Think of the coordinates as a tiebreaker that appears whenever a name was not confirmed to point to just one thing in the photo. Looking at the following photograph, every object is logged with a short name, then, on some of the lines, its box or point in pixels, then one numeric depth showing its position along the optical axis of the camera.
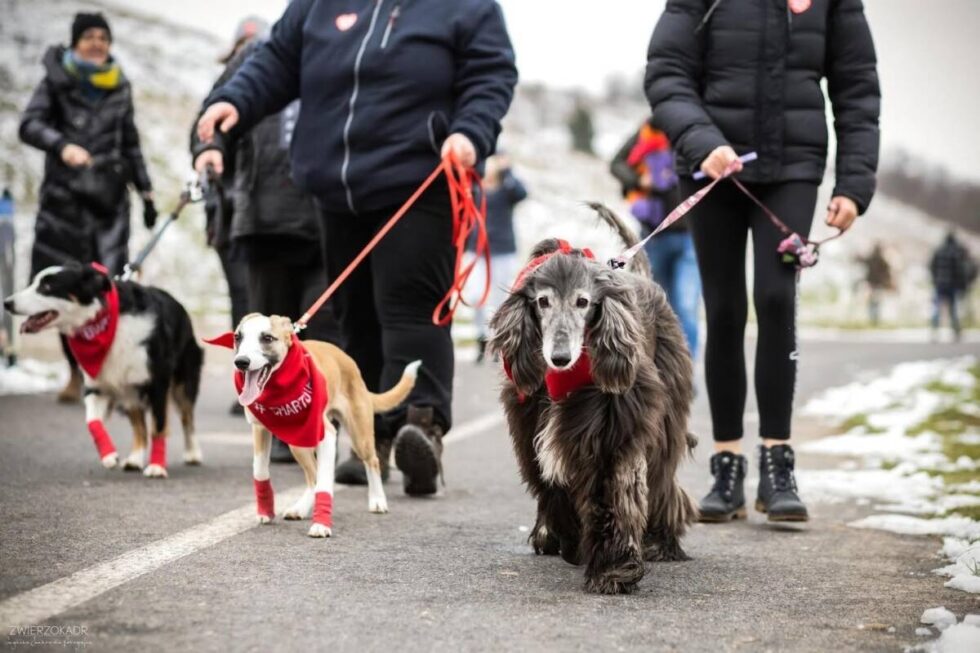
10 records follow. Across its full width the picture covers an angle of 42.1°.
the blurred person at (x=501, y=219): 15.10
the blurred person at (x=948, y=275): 29.72
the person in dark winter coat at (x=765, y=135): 5.18
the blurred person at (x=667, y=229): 10.20
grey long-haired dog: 3.84
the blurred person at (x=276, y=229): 6.44
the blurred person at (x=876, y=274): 35.25
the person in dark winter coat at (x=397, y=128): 5.42
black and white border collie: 6.02
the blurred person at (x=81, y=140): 8.70
